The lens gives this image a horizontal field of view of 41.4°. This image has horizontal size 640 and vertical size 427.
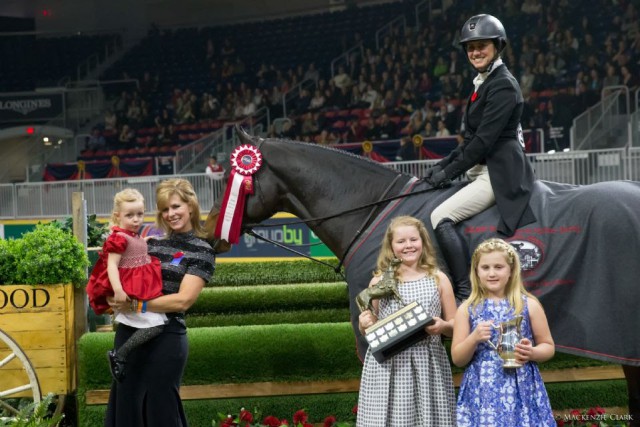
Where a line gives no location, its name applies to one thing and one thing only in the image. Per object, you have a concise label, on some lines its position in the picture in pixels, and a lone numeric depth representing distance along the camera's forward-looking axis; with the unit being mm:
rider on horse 3990
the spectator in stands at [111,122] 22312
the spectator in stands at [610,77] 16844
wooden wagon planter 5070
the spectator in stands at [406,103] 18781
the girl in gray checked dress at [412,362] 3426
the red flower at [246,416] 4770
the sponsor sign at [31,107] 23719
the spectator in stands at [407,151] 15578
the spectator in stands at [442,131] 16553
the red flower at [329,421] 4684
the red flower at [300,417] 4773
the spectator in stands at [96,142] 21703
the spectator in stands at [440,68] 19547
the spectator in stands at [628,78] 16719
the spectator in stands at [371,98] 19656
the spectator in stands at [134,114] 22453
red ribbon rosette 4480
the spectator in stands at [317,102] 20247
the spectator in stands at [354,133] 18281
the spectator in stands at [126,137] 21547
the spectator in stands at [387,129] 17891
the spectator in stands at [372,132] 17953
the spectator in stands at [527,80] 17797
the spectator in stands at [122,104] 23000
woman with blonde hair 3615
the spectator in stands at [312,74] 21750
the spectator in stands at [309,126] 19417
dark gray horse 3846
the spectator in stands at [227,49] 23984
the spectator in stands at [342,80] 20812
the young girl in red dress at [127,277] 3545
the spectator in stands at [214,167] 16150
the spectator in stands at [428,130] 17141
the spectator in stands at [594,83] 16750
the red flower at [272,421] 4758
